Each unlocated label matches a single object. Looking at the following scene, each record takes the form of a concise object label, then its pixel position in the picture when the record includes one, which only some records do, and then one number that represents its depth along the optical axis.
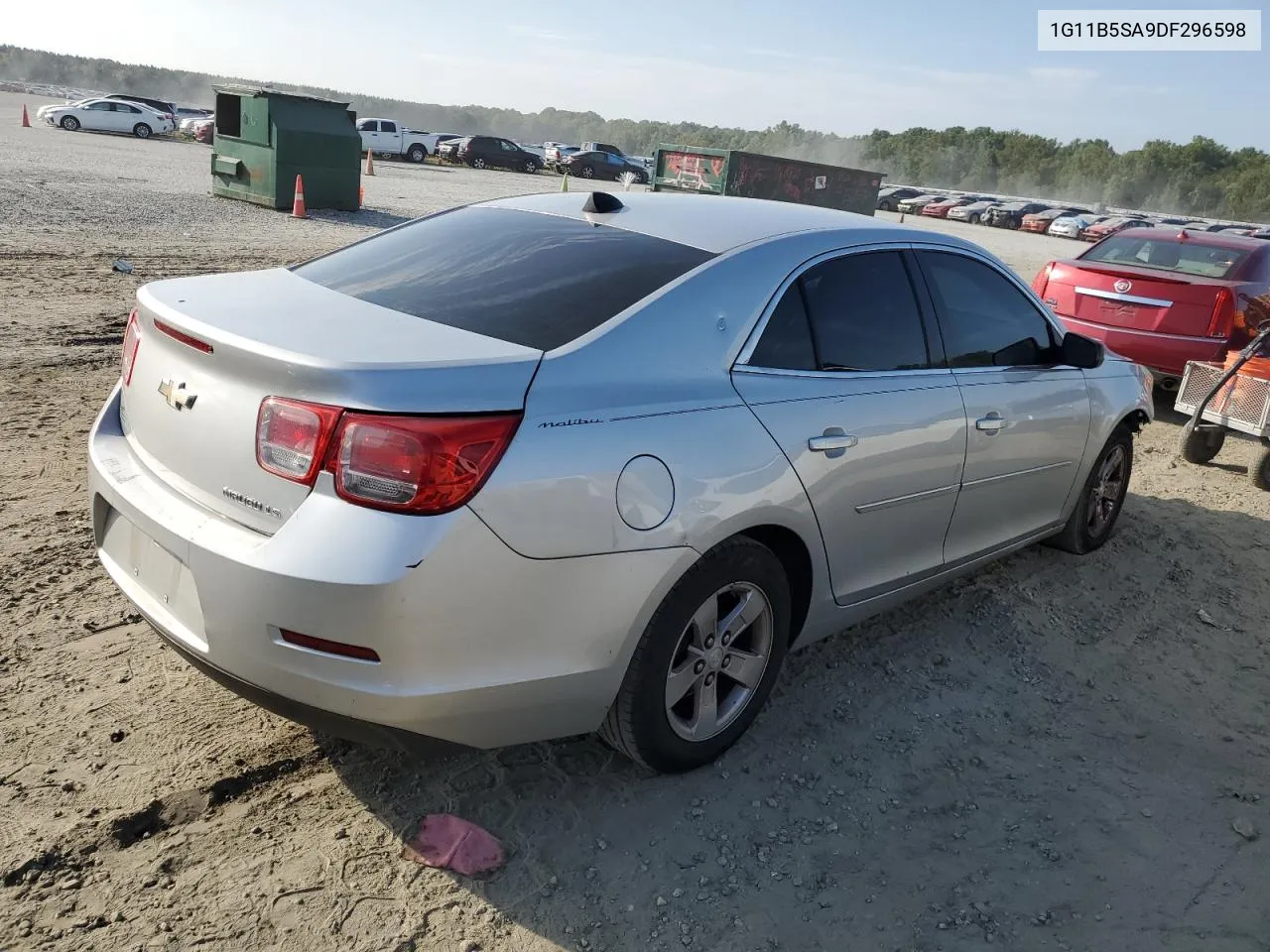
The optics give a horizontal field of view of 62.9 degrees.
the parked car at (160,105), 40.88
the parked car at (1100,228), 42.44
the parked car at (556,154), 47.74
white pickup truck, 41.69
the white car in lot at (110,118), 36.34
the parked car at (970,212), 48.09
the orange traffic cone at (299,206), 17.22
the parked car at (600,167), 44.00
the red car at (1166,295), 8.84
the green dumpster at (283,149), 17.55
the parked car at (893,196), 47.47
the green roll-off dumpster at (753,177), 23.39
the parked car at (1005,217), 47.66
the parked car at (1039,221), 46.56
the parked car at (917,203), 48.31
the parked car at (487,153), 43.47
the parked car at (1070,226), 43.94
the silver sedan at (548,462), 2.45
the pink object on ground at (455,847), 2.80
